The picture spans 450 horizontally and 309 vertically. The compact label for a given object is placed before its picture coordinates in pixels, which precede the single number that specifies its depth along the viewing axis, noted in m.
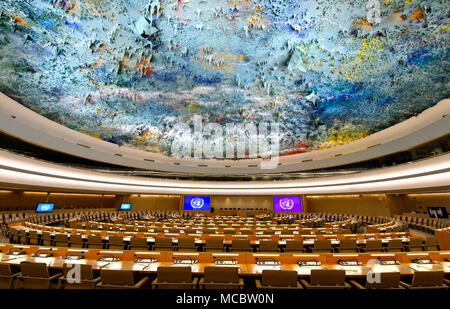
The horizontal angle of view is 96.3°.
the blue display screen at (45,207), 13.33
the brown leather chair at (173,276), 3.15
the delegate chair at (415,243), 5.86
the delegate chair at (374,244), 5.72
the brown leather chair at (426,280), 3.08
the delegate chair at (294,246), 5.74
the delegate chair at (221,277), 3.17
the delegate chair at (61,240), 6.13
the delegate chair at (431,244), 6.03
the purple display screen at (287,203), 20.47
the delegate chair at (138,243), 5.96
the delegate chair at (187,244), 5.80
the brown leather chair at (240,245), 5.73
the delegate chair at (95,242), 5.97
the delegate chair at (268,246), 5.76
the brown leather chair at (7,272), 3.22
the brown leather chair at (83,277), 3.23
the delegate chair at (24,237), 6.71
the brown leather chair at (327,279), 3.07
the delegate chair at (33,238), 6.50
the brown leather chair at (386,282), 3.08
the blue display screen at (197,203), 21.30
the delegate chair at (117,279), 3.07
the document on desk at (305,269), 3.41
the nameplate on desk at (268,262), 3.87
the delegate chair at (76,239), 6.05
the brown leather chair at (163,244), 5.84
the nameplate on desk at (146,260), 3.99
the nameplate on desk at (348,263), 3.83
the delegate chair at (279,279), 3.06
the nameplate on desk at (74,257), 4.09
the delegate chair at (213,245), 5.84
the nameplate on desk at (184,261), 3.93
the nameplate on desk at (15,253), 4.33
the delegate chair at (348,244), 5.82
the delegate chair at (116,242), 5.98
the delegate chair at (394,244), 5.76
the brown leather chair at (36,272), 3.30
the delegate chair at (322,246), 5.76
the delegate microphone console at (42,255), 4.15
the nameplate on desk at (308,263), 3.83
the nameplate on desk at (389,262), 3.88
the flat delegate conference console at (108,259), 4.02
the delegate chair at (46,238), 6.36
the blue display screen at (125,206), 18.97
